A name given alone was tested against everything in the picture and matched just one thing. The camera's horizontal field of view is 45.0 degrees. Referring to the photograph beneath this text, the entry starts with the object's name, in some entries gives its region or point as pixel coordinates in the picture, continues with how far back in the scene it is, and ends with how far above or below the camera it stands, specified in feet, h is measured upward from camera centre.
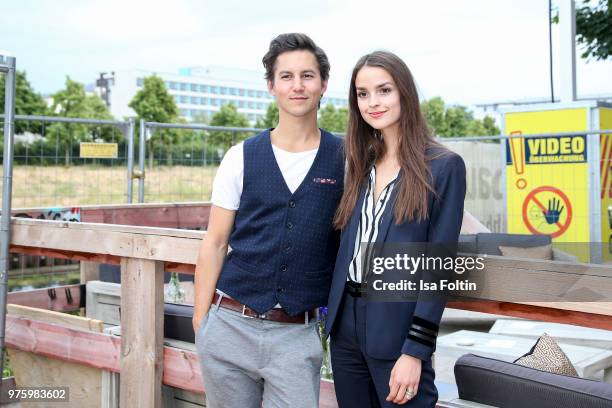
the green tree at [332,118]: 197.90 +28.49
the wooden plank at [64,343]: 9.90 -1.73
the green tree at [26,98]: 122.21 +20.77
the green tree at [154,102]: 170.40 +27.89
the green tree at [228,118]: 199.72 +28.54
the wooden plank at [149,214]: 17.42 +0.19
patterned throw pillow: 7.15 -1.34
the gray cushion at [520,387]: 5.92 -1.38
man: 6.69 -0.28
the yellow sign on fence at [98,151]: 23.43 +2.23
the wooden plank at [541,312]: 5.85 -0.74
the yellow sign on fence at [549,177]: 29.76 +1.91
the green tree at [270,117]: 168.04 +24.25
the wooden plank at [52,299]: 13.82 -1.47
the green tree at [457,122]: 191.56 +28.92
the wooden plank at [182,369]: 8.98 -1.83
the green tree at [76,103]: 147.74 +24.08
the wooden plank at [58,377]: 10.28 -2.28
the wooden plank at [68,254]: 10.01 -0.48
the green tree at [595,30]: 45.78 +12.20
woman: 5.80 +0.01
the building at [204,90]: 322.63 +64.85
